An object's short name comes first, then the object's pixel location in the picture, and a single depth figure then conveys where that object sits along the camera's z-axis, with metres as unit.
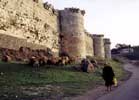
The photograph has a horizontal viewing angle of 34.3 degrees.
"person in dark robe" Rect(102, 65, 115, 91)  9.94
